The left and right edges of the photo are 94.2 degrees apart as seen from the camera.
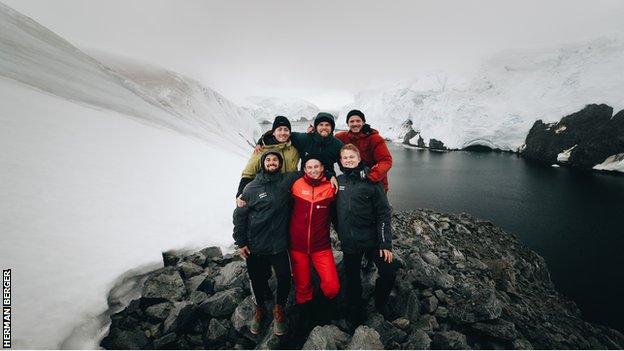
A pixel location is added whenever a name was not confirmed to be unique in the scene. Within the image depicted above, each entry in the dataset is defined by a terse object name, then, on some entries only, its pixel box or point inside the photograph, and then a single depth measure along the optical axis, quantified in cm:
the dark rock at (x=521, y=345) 396
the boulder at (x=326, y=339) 317
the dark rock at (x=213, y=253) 532
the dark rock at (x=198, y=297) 408
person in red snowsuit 349
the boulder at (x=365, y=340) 316
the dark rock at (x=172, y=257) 485
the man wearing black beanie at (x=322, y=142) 402
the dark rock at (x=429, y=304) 415
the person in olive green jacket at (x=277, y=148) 385
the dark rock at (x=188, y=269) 466
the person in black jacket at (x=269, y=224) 343
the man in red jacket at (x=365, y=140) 434
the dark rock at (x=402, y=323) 379
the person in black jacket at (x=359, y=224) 354
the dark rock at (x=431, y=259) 575
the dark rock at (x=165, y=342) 354
